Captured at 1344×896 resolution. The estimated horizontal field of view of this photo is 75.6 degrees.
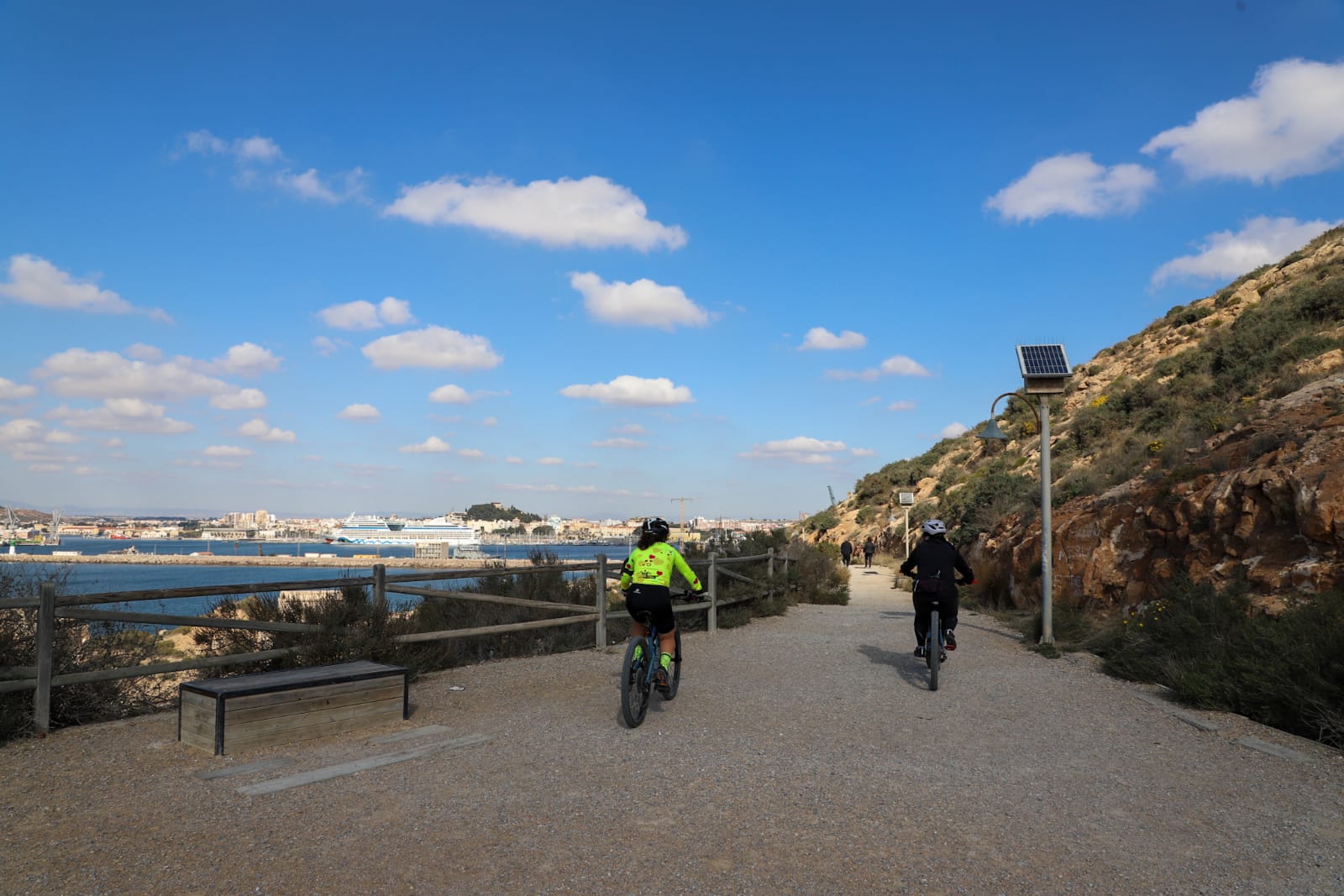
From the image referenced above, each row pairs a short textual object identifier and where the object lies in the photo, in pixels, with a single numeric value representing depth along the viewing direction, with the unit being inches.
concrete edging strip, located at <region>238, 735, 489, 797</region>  210.2
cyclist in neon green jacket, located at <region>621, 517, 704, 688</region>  293.9
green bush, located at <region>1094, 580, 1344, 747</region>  270.2
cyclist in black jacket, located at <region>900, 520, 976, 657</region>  360.2
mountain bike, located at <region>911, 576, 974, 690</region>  353.7
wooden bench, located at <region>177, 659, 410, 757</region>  242.2
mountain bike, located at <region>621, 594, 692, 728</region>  280.1
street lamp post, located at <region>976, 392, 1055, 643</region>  470.0
